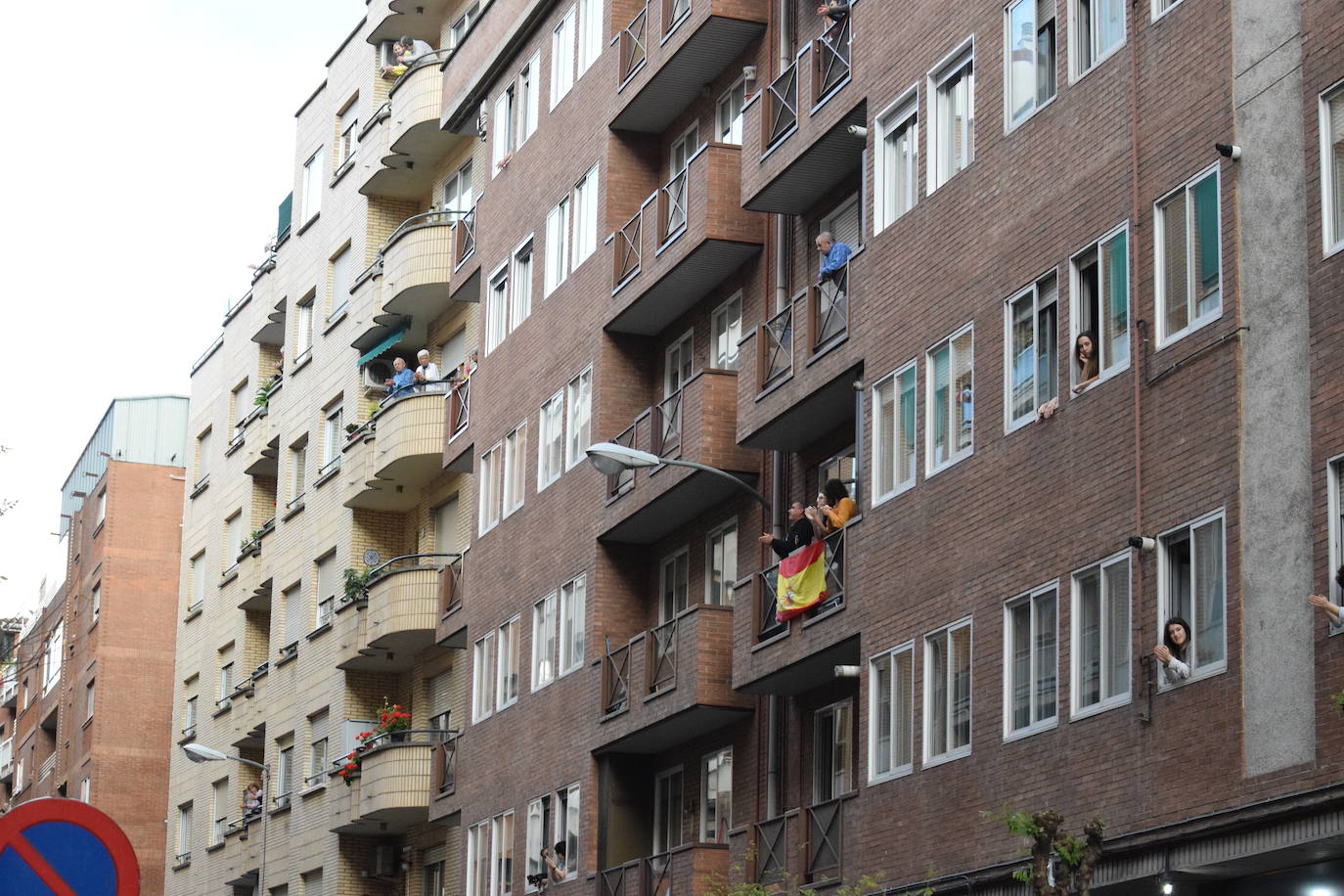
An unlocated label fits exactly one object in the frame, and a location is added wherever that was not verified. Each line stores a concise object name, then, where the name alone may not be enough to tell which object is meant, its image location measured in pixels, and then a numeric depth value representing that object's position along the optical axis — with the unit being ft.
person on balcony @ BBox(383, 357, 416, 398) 148.56
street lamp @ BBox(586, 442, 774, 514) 92.32
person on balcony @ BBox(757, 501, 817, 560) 87.97
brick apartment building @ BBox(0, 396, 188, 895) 238.68
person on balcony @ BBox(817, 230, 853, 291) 88.99
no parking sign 26.61
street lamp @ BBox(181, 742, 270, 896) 153.38
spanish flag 87.51
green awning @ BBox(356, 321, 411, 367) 156.04
